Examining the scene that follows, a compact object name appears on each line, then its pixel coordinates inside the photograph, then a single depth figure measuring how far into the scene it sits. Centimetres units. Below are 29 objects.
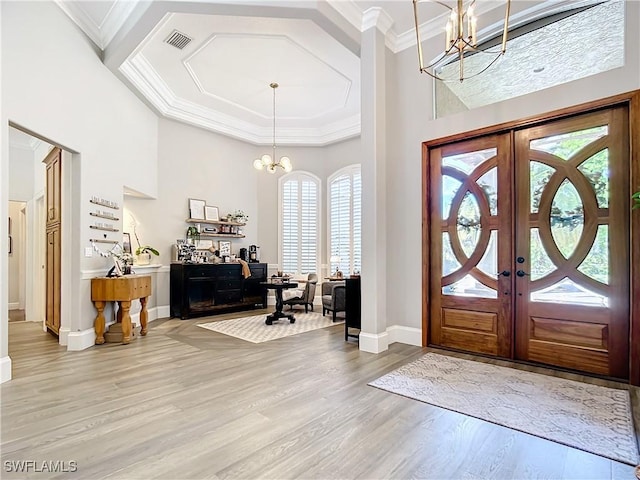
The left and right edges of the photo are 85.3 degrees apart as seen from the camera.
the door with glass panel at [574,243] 318
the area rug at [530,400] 220
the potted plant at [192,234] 688
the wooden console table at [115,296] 446
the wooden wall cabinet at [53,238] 470
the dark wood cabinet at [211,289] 632
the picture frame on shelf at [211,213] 721
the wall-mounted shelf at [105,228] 461
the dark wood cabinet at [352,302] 466
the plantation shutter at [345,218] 764
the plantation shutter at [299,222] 810
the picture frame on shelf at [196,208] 697
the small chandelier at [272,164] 608
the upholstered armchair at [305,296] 671
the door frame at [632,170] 301
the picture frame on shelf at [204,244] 708
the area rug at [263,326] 497
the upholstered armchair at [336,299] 602
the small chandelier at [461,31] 222
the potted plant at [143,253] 594
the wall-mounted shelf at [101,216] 458
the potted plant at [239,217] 764
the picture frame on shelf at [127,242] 590
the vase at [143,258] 605
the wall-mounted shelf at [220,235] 724
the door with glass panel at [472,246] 381
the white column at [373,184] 414
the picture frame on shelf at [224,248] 737
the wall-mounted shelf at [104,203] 461
